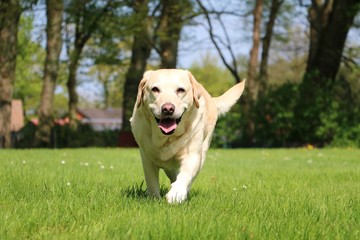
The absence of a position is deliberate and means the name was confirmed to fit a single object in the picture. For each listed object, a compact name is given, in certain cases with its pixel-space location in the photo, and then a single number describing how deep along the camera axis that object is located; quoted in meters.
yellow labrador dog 4.32
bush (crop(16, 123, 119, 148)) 25.17
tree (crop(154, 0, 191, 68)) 23.19
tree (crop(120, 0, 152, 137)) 23.30
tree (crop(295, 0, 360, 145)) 22.03
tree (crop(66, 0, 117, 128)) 23.25
